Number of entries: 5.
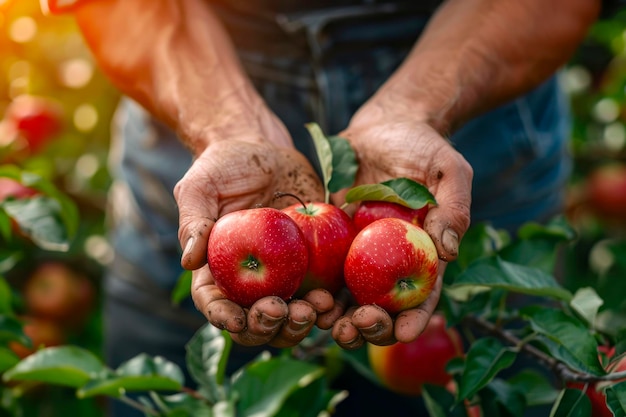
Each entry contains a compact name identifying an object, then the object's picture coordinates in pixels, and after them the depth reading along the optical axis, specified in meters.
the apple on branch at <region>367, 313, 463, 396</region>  1.44
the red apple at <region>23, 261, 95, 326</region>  2.18
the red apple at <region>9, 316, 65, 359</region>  2.11
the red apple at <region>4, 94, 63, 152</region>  2.23
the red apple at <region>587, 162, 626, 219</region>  2.59
